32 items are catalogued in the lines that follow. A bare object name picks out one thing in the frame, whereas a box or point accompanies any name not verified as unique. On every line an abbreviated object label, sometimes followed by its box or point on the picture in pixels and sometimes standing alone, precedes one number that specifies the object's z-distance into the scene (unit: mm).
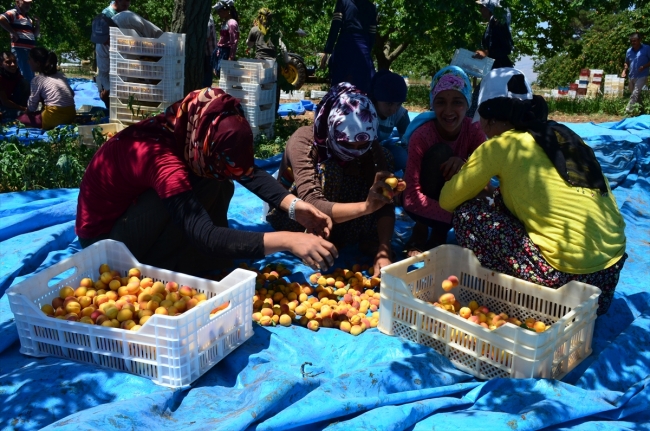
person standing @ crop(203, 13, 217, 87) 8797
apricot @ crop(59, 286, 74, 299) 2824
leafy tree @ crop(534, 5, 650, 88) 18375
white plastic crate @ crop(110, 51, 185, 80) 6738
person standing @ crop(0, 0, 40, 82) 8773
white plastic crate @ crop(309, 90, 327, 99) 13373
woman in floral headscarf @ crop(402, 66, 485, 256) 3777
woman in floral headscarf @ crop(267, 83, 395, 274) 3334
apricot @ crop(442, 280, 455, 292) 3154
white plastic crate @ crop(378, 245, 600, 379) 2500
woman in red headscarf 2695
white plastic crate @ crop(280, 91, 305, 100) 14000
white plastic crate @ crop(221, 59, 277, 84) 7172
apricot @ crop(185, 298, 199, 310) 2699
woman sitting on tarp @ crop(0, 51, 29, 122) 8219
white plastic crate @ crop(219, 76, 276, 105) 7160
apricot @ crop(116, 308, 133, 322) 2598
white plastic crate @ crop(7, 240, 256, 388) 2369
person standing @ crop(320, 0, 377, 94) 6832
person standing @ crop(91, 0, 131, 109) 8219
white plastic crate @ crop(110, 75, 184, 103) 6855
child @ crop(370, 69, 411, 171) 4414
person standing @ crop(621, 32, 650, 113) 11789
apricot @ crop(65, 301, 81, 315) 2681
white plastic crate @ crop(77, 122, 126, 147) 6152
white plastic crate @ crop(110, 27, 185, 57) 6586
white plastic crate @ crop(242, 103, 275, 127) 7254
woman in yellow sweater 2846
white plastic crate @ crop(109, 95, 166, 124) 6938
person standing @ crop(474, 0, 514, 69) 7141
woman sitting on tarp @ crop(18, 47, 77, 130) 7319
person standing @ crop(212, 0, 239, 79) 9453
